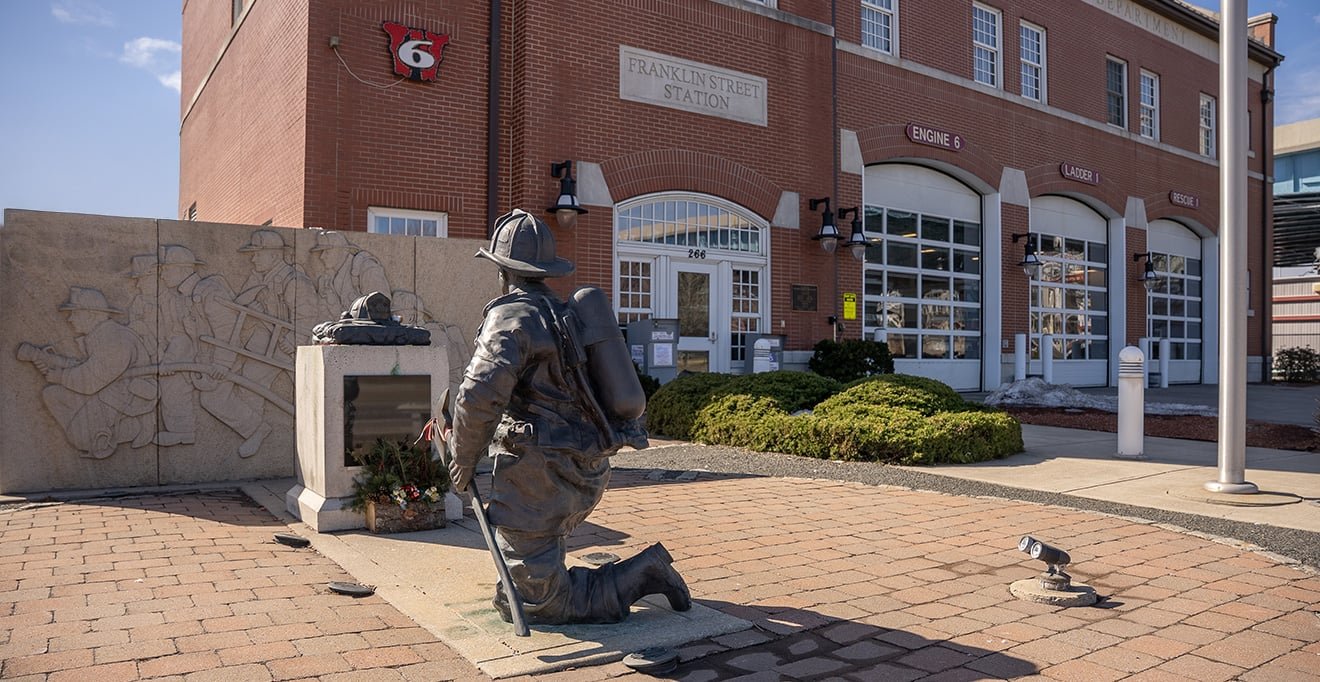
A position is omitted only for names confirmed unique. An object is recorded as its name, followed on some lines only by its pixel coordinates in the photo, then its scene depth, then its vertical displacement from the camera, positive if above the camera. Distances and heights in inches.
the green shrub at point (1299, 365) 1124.5 -8.8
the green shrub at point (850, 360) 612.7 -2.5
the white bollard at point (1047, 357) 810.2 -0.2
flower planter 243.6 -42.3
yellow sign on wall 663.8 +35.1
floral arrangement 244.5 -32.0
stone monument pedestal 246.7 -14.7
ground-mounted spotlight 181.2 -45.8
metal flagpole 299.3 +34.1
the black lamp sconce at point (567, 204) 511.5 +82.0
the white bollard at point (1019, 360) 791.1 -2.8
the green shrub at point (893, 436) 369.4 -32.0
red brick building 498.3 +136.5
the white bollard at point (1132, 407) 384.8 -20.3
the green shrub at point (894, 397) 402.0 -17.8
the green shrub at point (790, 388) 445.1 -15.2
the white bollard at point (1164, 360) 923.4 -2.8
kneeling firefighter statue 152.4 -11.0
